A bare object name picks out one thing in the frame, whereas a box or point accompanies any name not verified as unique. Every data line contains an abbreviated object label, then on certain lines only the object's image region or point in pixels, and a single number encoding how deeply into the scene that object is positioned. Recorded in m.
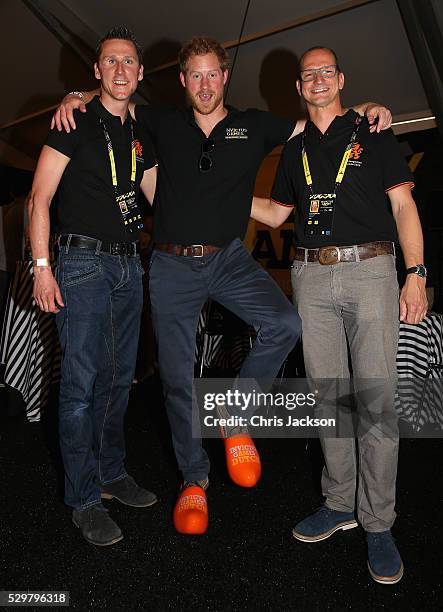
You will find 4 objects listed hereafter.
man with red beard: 2.08
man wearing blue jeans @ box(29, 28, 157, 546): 2.04
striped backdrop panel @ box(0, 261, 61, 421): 3.65
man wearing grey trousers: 1.90
